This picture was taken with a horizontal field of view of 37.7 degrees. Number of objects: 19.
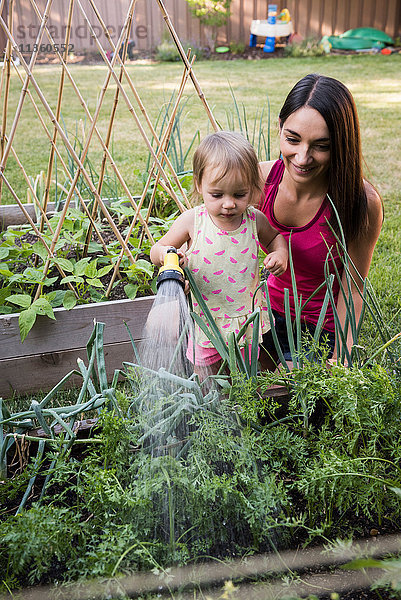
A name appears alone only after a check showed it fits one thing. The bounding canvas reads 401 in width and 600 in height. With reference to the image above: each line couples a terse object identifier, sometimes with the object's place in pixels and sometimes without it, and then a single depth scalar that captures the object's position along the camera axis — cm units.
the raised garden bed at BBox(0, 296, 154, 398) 210
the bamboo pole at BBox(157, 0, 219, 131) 189
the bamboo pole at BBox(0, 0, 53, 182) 192
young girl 157
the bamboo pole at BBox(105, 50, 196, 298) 213
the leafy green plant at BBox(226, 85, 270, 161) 483
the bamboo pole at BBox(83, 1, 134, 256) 218
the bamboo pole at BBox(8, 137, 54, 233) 230
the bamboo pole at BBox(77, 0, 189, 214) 197
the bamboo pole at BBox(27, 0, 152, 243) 198
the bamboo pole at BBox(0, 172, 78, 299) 212
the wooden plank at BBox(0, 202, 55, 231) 291
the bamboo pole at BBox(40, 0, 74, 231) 209
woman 171
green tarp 1027
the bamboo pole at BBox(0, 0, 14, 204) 191
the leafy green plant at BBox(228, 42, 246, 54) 1023
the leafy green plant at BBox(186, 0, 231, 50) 1013
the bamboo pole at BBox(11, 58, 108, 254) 224
